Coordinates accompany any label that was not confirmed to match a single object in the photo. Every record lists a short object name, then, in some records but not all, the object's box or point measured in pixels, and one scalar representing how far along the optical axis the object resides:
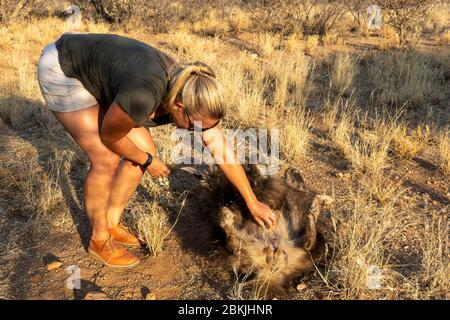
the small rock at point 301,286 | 2.63
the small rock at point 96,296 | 2.51
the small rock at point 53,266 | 2.82
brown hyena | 2.72
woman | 2.16
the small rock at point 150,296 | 2.57
